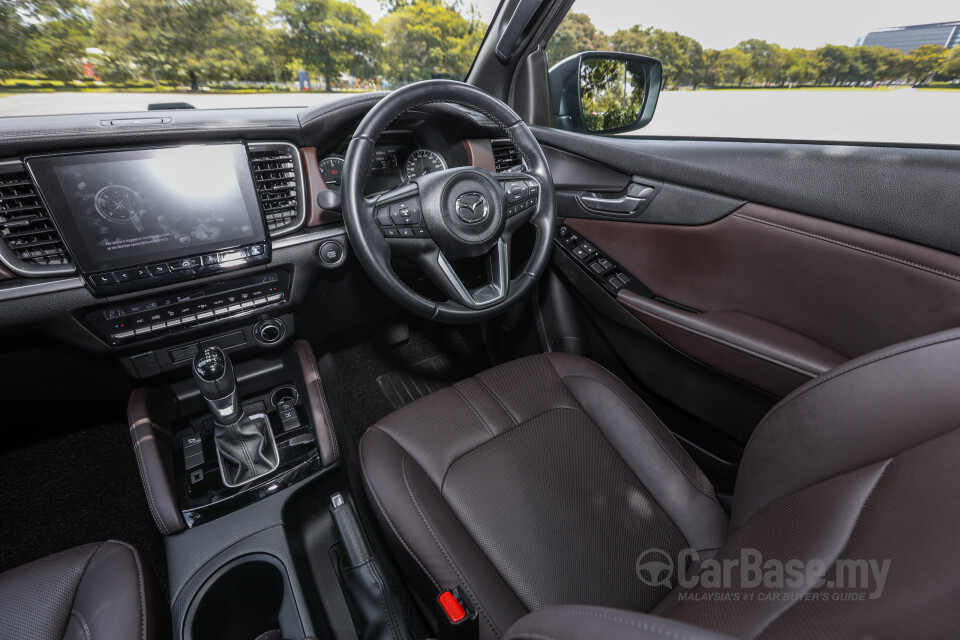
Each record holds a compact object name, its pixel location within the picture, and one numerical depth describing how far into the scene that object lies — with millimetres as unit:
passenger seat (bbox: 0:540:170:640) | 824
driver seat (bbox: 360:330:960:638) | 492
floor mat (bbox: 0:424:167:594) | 1533
